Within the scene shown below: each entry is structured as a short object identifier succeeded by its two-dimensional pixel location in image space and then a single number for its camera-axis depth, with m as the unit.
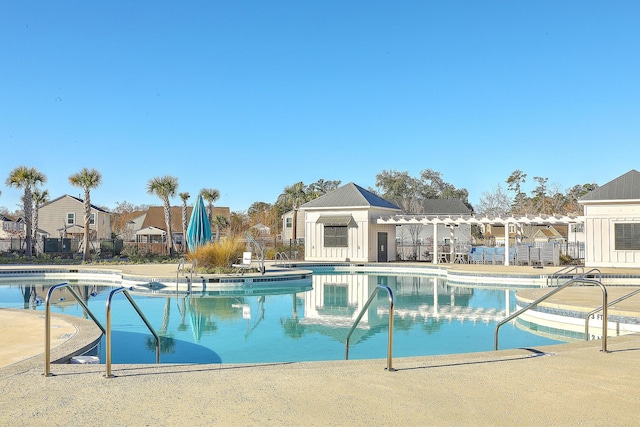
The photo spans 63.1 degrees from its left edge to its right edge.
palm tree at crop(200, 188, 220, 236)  36.62
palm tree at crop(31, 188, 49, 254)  28.72
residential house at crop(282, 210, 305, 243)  46.94
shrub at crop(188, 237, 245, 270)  17.59
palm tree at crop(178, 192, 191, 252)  34.37
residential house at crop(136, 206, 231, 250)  46.03
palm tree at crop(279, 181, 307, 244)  50.58
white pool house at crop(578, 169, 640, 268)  21.06
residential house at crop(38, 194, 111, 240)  41.53
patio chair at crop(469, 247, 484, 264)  24.73
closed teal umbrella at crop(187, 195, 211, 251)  18.55
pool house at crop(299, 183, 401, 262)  26.31
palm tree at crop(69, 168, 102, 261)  25.77
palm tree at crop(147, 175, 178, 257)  29.78
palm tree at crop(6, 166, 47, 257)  26.55
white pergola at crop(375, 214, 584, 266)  23.23
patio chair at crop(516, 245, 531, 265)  23.22
